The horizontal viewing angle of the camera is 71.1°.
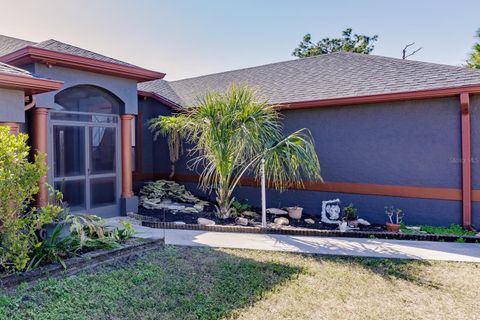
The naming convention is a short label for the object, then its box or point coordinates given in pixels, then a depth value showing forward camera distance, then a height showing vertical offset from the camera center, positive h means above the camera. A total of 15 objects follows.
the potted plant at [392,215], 7.43 -1.39
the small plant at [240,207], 9.07 -1.32
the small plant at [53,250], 4.61 -1.29
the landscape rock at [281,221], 8.16 -1.55
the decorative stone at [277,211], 9.05 -1.46
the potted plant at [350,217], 7.86 -1.41
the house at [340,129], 7.20 +0.68
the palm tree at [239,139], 7.46 +0.46
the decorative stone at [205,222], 7.80 -1.49
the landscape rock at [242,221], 7.98 -1.51
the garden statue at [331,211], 8.16 -1.33
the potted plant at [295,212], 8.72 -1.43
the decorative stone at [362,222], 8.12 -1.58
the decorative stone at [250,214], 8.90 -1.50
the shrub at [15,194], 4.22 -0.41
